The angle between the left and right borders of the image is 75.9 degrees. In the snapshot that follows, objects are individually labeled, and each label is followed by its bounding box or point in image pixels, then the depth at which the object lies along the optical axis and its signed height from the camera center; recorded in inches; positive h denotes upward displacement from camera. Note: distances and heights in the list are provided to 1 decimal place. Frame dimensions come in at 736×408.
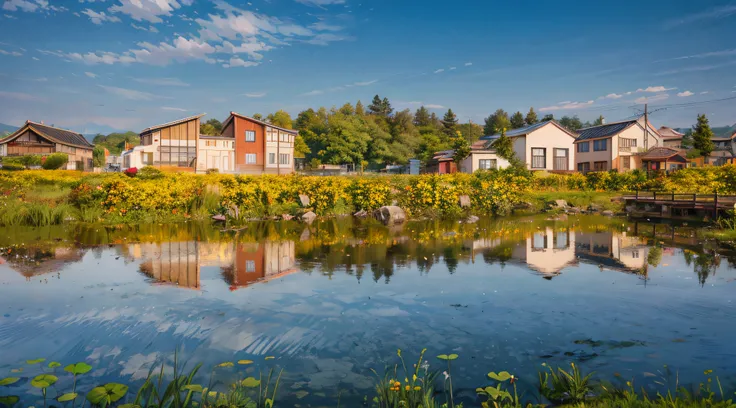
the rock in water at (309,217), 987.2 -29.8
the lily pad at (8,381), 221.8 -83.6
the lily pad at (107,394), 206.1 -84.6
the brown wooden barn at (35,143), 2437.3 +323.3
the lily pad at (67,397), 205.9 -84.9
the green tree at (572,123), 4633.4 +792.8
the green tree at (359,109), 4205.2 +857.3
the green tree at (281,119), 3688.5 +665.6
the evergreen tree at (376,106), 4436.5 +913.2
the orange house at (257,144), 2349.9 +301.9
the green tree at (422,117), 4240.2 +774.1
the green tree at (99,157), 3454.7 +371.4
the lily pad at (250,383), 220.8 -84.8
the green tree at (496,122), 3949.3 +697.6
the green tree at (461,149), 2126.0 +240.0
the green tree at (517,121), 4126.5 +715.9
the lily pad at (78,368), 222.7 -79.0
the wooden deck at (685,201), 922.7 +1.2
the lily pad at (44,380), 207.2 -81.4
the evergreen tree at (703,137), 2476.6 +340.4
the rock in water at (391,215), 957.2 -25.7
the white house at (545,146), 2245.3 +271.7
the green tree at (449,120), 4222.4 +742.2
